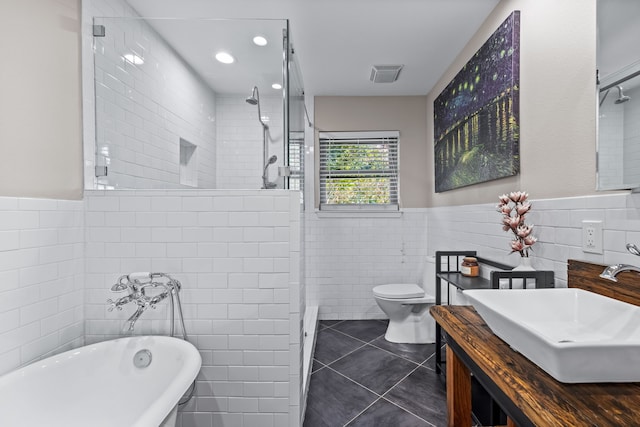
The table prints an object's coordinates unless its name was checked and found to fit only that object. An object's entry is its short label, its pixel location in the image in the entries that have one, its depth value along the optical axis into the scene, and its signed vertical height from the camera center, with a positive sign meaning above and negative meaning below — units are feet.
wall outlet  3.96 -0.32
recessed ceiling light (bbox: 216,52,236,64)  5.71 +2.97
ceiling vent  9.07 +4.38
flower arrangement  5.17 -0.17
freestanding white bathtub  3.71 -2.37
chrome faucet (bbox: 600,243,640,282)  2.93 -0.56
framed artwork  5.86 +2.33
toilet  8.83 -3.00
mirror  3.43 +1.43
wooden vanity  1.97 -1.31
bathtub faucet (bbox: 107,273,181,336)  5.00 -1.29
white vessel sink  2.20 -1.10
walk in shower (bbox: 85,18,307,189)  5.57 +2.10
